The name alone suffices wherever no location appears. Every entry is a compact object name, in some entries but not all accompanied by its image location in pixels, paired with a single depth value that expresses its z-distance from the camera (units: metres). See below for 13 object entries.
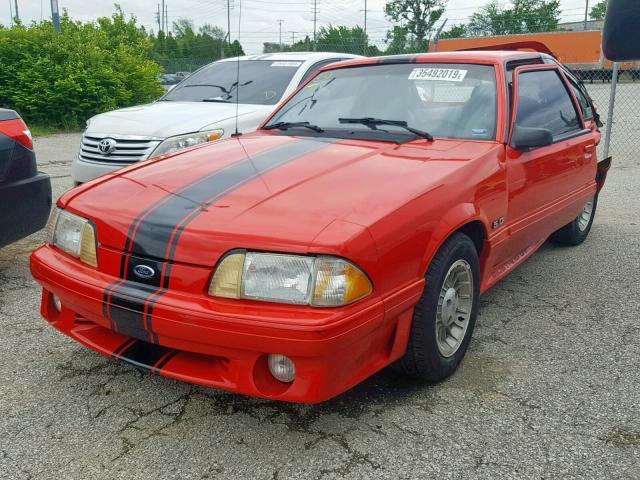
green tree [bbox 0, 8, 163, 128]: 12.76
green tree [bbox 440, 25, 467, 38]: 52.63
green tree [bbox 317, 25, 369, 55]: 21.69
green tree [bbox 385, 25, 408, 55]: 22.59
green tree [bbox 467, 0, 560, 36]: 59.03
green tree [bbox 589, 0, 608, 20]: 76.81
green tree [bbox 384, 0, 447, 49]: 64.56
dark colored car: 3.83
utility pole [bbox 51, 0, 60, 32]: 13.48
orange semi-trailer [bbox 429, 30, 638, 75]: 31.94
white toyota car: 5.36
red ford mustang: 2.16
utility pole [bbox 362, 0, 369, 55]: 21.25
